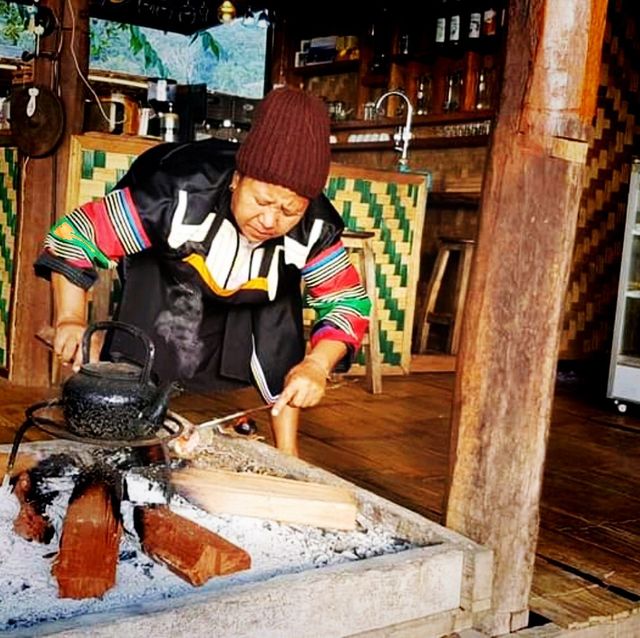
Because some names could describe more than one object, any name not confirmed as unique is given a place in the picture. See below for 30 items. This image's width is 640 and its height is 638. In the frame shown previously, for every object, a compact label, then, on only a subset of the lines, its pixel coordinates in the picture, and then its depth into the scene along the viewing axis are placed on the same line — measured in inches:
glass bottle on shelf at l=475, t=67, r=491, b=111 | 263.6
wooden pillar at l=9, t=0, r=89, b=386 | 166.9
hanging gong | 164.4
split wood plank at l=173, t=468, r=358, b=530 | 82.7
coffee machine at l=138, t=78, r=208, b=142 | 254.1
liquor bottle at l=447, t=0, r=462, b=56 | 276.7
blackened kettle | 73.8
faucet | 212.9
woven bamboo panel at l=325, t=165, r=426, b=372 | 196.2
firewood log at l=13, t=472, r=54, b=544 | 76.4
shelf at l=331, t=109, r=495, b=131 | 257.6
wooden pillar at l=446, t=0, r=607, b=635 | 75.5
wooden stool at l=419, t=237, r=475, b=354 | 228.1
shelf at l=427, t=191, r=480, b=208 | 232.8
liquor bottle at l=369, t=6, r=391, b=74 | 302.7
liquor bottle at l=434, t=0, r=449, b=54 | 280.8
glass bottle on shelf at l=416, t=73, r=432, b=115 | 288.5
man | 87.9
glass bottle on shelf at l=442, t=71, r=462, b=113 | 276.4
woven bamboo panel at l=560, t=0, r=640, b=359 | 235.3
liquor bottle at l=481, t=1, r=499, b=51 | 264.1
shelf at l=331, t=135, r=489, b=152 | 255.8
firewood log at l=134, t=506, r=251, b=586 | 69.9
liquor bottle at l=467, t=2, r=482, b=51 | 269.1
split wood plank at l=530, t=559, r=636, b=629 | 81.4
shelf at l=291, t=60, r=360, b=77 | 321.1
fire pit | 62.6
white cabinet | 181.0
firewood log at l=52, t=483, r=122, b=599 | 66.3
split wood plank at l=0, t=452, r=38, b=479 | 90.0
